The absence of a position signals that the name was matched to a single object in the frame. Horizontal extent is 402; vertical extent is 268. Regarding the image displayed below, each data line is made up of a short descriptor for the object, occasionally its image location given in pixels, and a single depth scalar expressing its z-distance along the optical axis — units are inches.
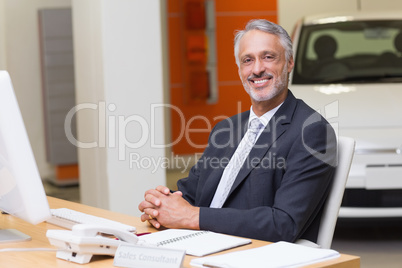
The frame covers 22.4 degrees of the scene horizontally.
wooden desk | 88.3
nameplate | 84.2
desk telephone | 88.0
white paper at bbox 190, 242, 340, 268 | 85.6
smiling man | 101.6
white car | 171.6
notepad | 92.0
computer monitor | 86.6
